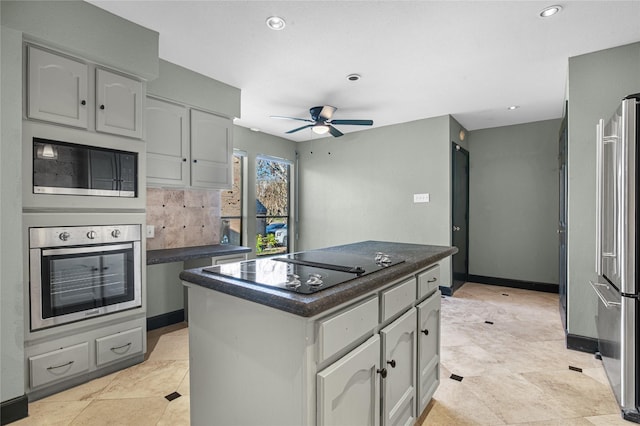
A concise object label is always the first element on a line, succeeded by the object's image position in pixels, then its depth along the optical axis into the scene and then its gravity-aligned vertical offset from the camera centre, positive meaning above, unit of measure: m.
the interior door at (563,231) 3.10 -0.20
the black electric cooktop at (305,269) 1.24 -0.28
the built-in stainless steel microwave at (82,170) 2.03 +0.31
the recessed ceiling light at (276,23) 2.29 +1.43
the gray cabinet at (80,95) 1.98 +0.82
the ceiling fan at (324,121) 3.73 +1.14
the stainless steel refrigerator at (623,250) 1.77 -0.23
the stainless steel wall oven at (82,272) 1.99 -0.42
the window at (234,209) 4.75 +0.06
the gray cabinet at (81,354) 2.00 -1.01
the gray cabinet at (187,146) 2.95 +0.69
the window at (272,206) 5.48 +0.12
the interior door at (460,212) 4.76 +0.00
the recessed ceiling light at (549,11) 2.16 +1.42
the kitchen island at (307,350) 1.09 -0.57
